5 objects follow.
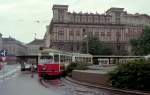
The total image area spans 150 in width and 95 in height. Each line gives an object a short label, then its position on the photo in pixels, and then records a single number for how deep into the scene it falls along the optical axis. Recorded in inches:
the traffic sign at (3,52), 1678.2
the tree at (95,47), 5221.5
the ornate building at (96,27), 6166.3
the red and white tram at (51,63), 1658.5
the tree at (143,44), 4052.7
